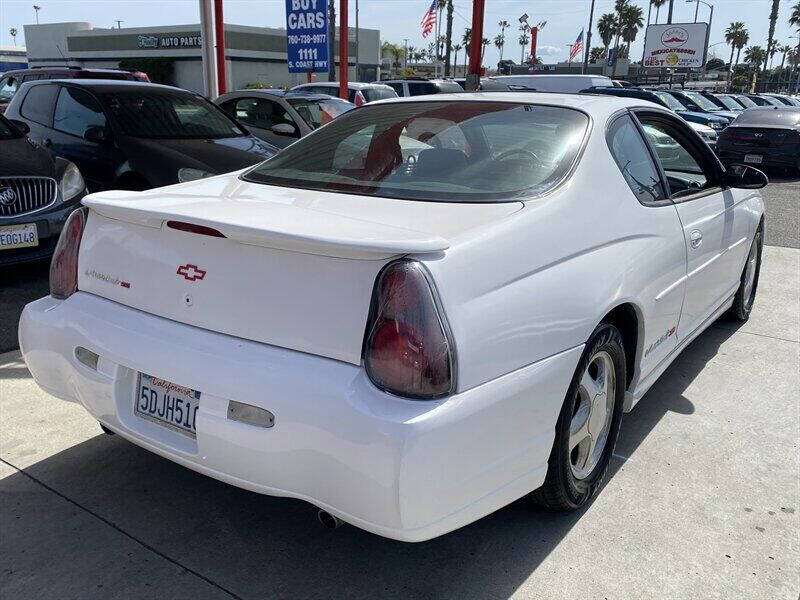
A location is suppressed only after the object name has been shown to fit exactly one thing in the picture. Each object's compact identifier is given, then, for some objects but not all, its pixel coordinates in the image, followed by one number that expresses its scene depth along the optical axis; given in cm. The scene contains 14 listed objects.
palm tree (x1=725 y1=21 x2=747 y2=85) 9761
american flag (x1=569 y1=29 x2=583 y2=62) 5116
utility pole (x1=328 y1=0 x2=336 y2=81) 2896
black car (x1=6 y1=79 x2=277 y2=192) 674
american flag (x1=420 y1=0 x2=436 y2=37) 3173
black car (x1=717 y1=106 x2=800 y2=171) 1523
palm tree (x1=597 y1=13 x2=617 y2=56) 9105
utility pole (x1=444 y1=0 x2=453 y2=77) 5751
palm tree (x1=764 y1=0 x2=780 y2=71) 6018
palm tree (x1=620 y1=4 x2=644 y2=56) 8562
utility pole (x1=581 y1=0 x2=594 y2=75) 5579
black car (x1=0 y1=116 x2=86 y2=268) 539
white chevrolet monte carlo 201
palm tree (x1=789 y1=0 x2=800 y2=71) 8862
